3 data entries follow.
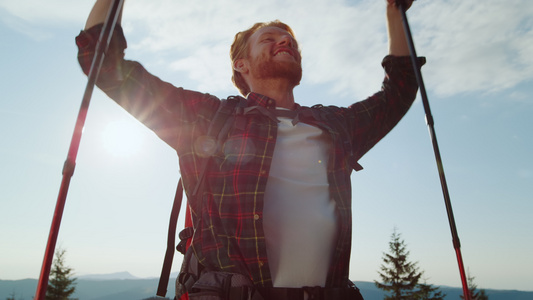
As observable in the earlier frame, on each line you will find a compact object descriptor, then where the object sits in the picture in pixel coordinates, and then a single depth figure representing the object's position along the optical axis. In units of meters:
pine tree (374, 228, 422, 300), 43.97
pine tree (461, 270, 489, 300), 48.07
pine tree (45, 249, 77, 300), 40.31
